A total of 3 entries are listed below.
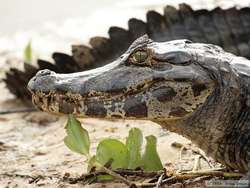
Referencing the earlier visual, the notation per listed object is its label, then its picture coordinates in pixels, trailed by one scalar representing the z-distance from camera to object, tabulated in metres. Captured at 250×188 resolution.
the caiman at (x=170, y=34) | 5.28
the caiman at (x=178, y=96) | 3.00
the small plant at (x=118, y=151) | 3.24
